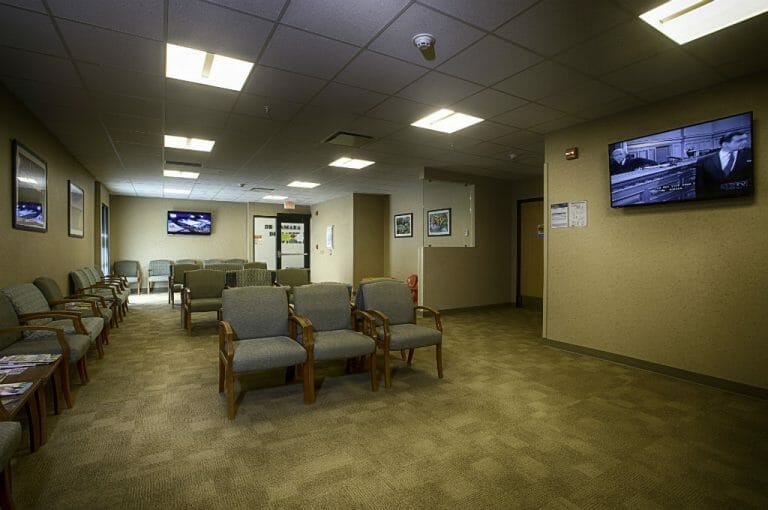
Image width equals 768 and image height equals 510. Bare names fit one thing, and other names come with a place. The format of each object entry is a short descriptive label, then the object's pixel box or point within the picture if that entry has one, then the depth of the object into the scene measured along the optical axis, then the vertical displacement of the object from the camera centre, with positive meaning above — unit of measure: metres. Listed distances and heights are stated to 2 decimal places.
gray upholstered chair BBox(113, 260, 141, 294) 10.27 -0.30
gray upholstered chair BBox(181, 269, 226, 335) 5.83 -0.46
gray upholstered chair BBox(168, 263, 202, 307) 7.64 -0.32
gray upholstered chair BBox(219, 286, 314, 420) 2.93 -0.70
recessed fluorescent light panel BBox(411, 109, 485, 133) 4.33 +1.62
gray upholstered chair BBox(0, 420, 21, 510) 1.59 -0.81
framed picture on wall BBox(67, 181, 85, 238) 5.81 +0.82
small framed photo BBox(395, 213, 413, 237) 9.45 +0.83
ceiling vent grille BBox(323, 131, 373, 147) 5.00 +1.62
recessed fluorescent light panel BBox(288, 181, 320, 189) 8.65 +1.71
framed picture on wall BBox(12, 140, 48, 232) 3.74 +0.75
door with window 12.71 +0.61
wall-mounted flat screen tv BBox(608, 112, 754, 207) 3.33 +0.88
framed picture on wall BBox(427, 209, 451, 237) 7.93 +0.74
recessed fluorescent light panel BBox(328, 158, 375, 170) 6.50 +1.67
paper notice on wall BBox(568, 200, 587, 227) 4.61 +0.52
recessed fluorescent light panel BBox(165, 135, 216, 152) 5.27 +1.66
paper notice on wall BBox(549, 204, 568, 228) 4.81 +0.52
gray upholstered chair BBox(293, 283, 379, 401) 3.26 -0.66
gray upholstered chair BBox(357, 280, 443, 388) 3.57 -0.66
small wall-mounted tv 11.10 +1.08
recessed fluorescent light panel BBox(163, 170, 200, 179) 7.39 +1.70
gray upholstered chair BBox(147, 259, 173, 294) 10.62 -0.36
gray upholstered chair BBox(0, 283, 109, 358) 3.46 -0.50
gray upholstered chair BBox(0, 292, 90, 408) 2.95 -0.67
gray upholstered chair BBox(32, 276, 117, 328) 4.29 -0.50
